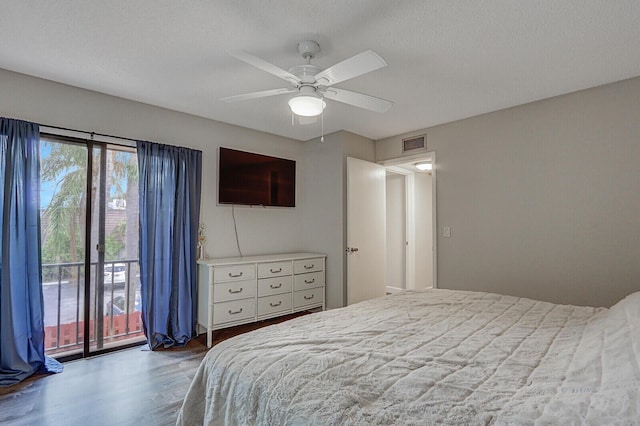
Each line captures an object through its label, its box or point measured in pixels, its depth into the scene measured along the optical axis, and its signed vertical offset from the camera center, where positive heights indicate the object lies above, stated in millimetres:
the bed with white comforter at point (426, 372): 937 -549
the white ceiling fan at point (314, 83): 1823 +902
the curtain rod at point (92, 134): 2713 +842
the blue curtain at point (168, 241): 3125 -163
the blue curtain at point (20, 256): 2439 -243
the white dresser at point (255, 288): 3246 -717
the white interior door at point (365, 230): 4039 -84
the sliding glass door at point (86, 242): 2850 -156
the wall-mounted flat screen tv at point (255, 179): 3721 +566
